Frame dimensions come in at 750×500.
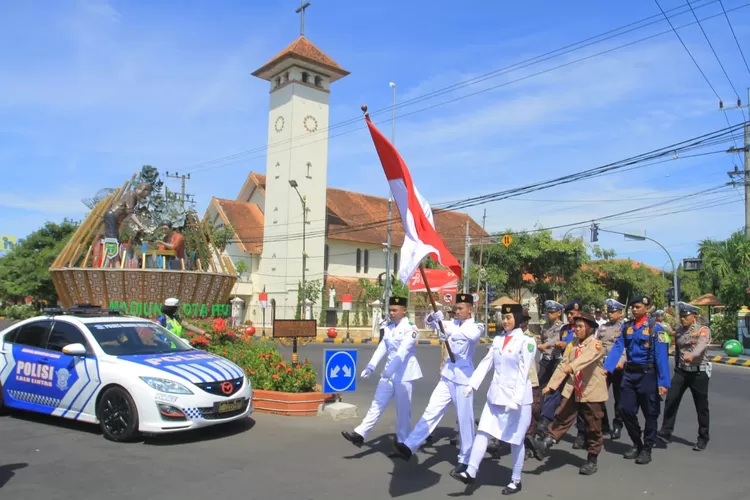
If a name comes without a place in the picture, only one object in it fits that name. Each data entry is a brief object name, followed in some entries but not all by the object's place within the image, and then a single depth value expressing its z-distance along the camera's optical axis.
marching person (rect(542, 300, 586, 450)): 7.57
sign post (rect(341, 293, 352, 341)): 39.06
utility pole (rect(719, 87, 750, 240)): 24.73
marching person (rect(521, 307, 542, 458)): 7.19
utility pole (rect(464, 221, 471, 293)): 31.04
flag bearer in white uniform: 6.28
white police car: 7.16
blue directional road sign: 8.91
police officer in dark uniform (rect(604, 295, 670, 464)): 7.02
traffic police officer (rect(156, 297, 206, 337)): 10.17
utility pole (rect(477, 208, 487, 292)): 41.14
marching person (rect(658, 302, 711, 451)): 7.68
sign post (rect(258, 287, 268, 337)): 36.66
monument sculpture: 22.12
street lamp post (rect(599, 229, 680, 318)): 26.83
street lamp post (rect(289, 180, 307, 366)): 9.85
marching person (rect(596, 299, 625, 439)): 8.10
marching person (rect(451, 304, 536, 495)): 5.71
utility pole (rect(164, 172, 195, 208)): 44.03
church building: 41.09
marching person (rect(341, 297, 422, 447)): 6.84
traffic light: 29.44
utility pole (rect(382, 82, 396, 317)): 29.82
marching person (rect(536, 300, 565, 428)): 8.23
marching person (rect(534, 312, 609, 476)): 6.38
